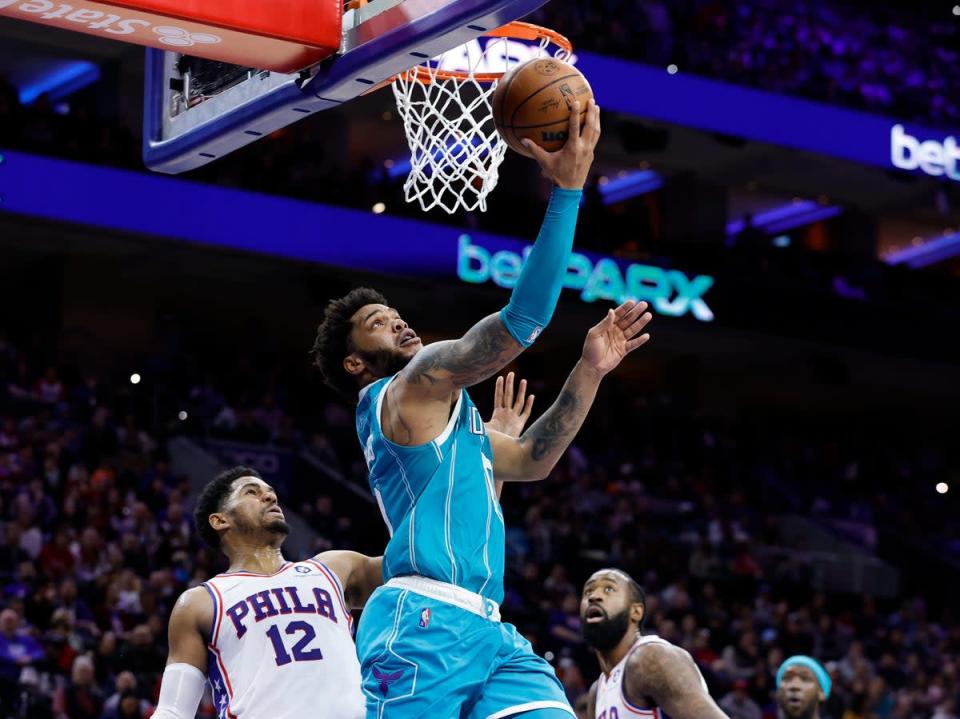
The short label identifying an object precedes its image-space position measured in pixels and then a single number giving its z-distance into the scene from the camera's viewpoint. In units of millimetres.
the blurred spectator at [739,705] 13914
